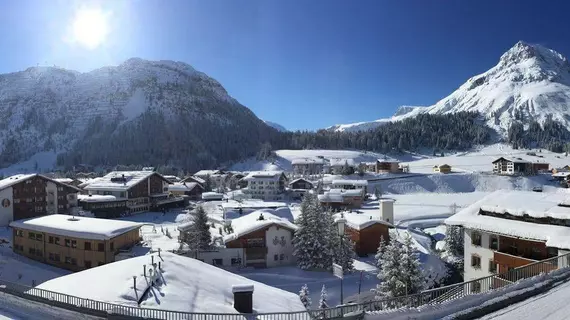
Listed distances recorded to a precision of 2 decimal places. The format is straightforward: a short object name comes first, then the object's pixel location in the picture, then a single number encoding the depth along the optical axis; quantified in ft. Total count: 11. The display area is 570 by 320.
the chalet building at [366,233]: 138.92
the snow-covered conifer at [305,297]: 78.68
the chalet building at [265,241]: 123.54
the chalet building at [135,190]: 209.56
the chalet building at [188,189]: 276.21
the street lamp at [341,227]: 119.14
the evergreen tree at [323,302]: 76.59
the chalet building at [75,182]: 257.34
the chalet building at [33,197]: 154.51
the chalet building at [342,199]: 245.86
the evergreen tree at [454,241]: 146.82
